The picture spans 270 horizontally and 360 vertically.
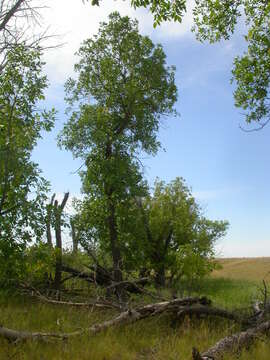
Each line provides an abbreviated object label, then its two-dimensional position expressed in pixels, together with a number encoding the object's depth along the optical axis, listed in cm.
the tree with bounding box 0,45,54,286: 1178
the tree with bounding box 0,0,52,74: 1193
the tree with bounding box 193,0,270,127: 1531
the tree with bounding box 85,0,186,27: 984
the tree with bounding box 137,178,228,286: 2653
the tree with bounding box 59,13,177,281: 1973
